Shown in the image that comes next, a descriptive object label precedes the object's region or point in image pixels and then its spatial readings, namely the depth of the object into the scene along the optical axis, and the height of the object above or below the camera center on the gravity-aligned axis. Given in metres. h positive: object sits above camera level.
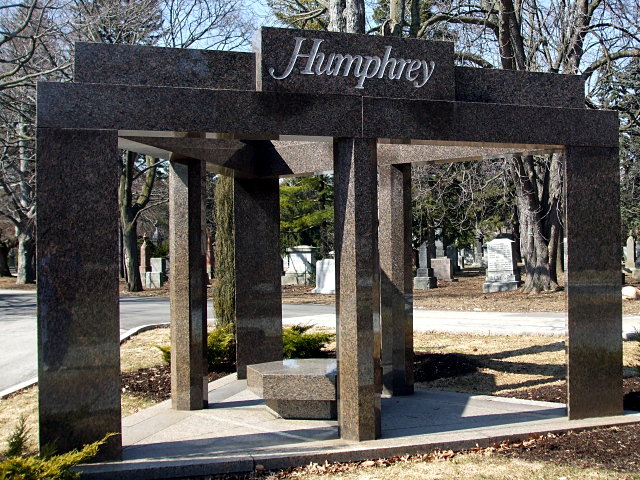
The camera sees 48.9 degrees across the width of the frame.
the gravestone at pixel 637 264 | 32.22 -1.26
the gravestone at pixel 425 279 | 31.67 -1.50
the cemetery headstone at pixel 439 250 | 49.72 -0.30
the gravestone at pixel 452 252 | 48.86 -0.45
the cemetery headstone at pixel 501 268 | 27.77 -0.96
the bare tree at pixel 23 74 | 18.89 +5.29
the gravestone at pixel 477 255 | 66.31 -1.02
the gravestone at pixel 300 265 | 35.41 -0.86
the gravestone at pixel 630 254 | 43.19 -0.72
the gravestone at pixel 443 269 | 36.78 -1.23
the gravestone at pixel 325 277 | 28.50 -1.20
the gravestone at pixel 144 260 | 40.88 -0.55
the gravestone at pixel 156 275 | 36.75 -1.28
